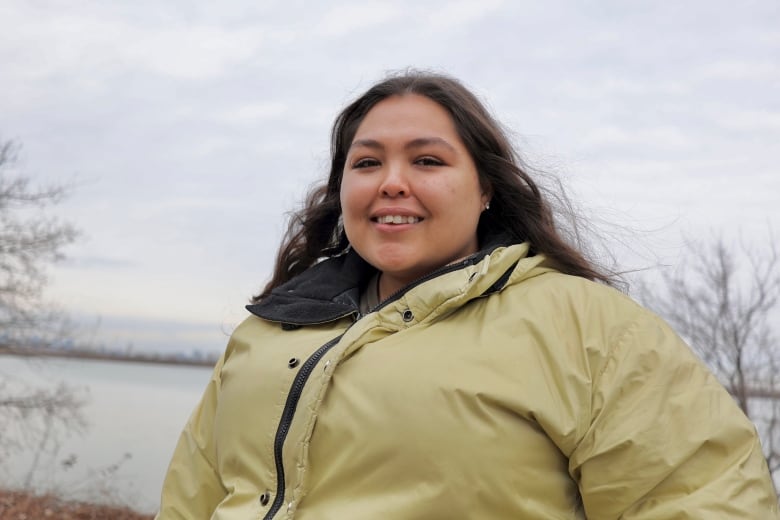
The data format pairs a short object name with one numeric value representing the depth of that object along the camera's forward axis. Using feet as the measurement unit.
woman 5.55
